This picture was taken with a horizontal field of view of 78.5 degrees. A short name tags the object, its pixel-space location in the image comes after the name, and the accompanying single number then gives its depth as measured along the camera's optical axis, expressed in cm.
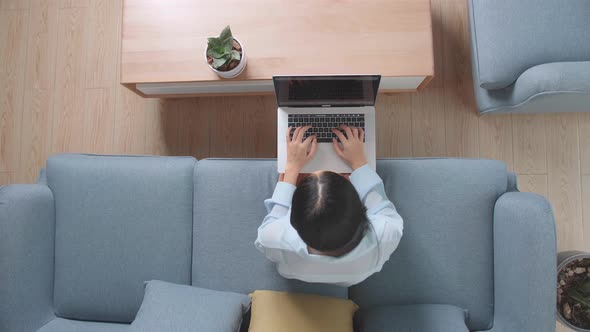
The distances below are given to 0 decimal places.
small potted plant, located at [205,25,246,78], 130
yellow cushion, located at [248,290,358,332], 121
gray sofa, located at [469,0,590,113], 144
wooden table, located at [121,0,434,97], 137
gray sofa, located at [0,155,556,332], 133
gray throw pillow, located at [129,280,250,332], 119
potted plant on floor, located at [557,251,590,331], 144
